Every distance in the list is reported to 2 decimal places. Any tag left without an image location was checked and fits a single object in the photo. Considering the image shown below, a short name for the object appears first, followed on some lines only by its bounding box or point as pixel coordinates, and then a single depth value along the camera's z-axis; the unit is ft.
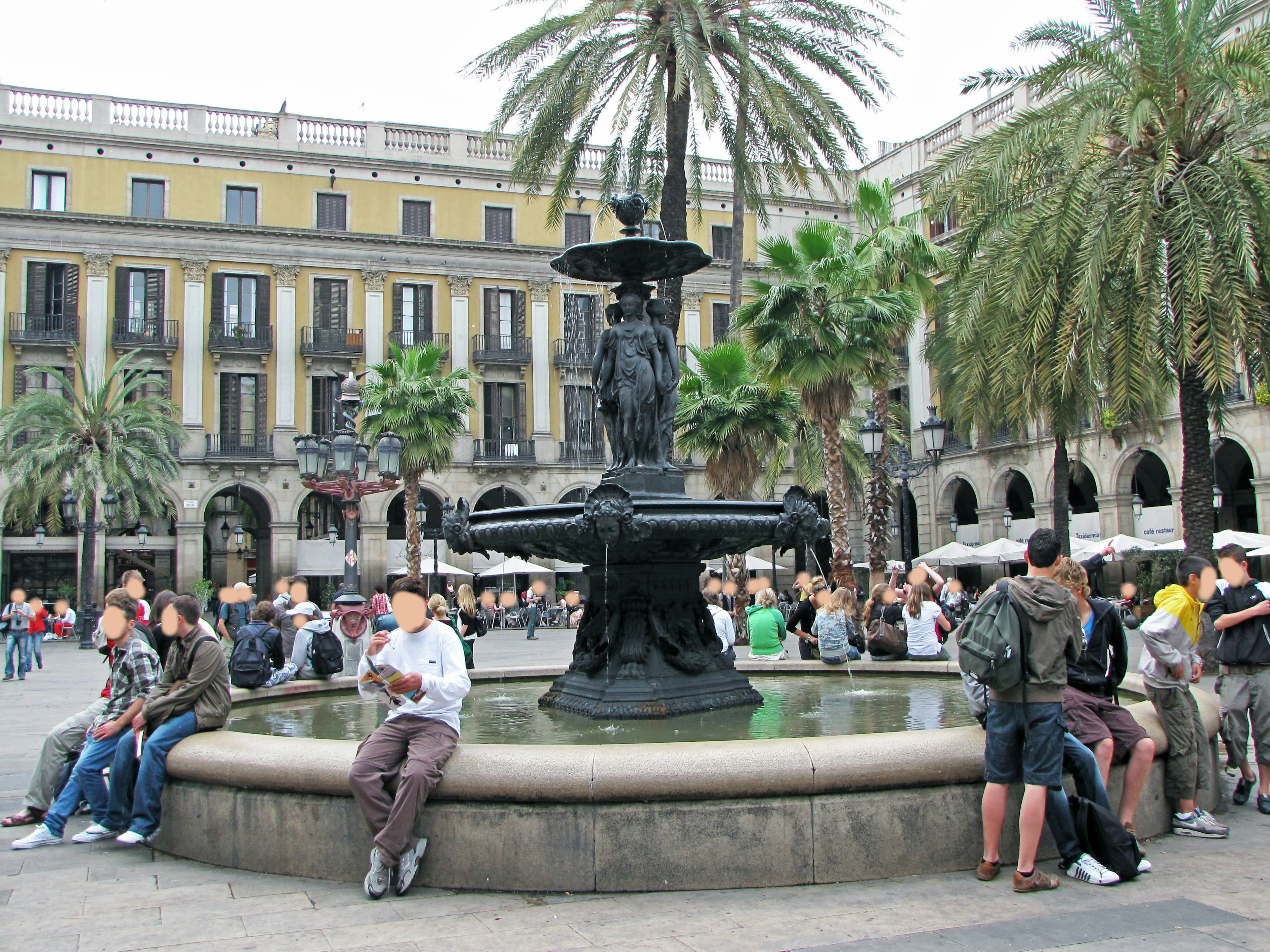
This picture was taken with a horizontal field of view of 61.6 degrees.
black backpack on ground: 16.63
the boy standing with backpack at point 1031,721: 16.26
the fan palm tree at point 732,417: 84.89
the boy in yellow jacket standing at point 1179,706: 19.47
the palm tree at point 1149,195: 40.91
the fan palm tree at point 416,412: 104.88
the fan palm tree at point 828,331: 69.51
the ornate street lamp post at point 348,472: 54.29
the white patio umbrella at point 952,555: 113.60
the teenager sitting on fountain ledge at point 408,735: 16.49
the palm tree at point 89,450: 107.24
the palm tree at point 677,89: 56.59
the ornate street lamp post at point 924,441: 63.93
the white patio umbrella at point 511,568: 117.08
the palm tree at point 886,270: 77.15
